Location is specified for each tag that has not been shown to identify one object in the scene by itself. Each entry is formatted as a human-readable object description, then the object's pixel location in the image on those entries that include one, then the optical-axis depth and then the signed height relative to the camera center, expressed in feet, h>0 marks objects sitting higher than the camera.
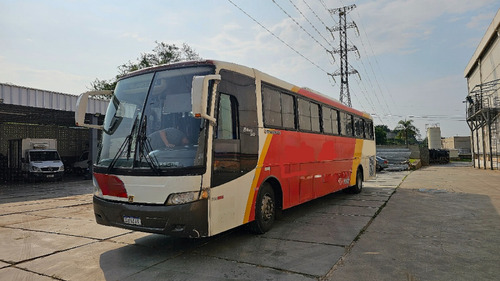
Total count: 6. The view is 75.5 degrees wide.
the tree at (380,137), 266.55 +12.39
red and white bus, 14.74 +0.19
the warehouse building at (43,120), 55.57 +9.92
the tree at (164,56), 147.64 +45.92
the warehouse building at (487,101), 78.54 +12.90
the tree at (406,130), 233.55 +15.44
